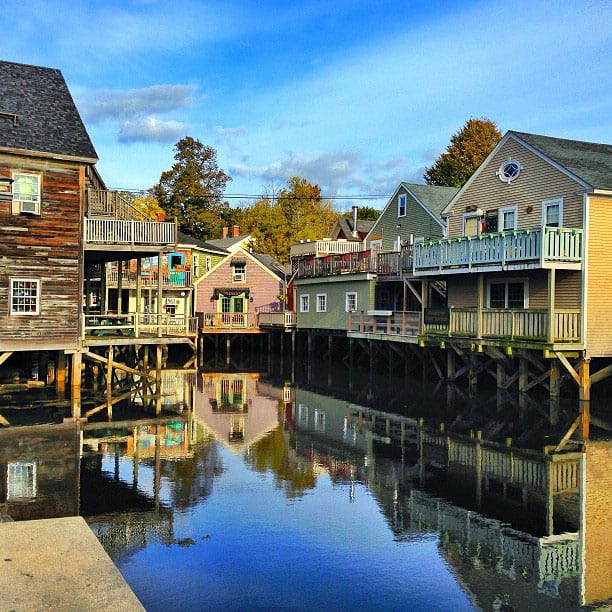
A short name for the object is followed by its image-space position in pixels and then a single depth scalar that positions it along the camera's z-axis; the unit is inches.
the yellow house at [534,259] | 941.8
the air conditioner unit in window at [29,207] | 896.9
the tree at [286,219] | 2787.9
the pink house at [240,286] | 2010.3
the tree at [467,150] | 2571.4
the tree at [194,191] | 3029.0
